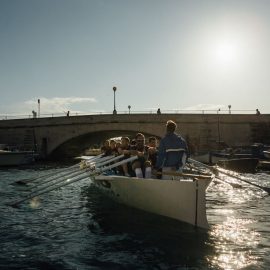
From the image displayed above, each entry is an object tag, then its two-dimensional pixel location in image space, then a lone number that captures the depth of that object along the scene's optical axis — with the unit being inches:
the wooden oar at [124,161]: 316.4
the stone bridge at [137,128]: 1186.8
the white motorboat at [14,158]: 987.8
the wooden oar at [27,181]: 488.2
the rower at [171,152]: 286.7
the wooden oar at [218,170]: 324.6
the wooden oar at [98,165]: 357.6
